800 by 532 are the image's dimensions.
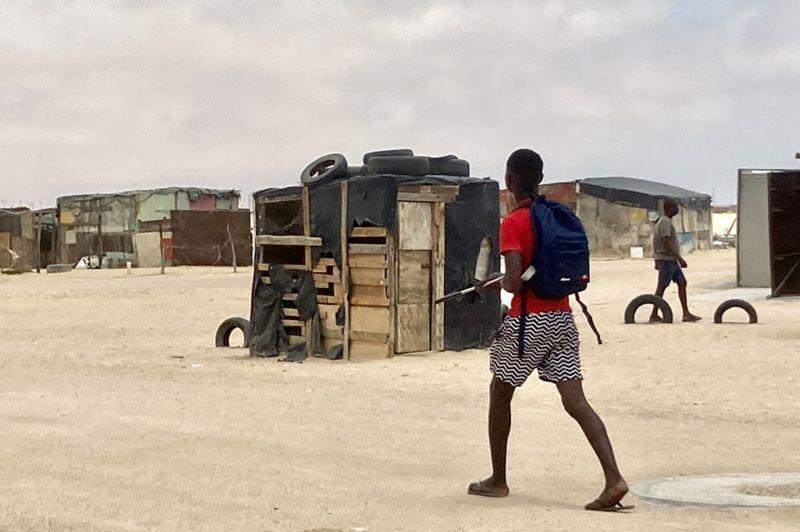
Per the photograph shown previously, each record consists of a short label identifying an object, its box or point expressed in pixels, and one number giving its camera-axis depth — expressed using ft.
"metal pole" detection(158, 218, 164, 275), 149.84
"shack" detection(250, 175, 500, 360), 47.88
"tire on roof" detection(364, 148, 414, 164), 53.52
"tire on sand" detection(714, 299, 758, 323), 58.75
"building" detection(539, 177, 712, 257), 147.43
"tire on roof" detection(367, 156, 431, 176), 50.65
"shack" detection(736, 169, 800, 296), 74.08
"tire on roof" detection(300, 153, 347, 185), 49.06
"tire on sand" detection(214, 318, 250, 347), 53.88
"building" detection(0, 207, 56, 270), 165.89
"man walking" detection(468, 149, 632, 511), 19.75
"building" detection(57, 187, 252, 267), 145.69
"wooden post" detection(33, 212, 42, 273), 156.93
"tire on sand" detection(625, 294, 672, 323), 59.67
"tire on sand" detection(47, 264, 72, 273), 144.87
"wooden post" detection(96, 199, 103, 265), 157.38
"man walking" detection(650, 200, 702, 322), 59.11
